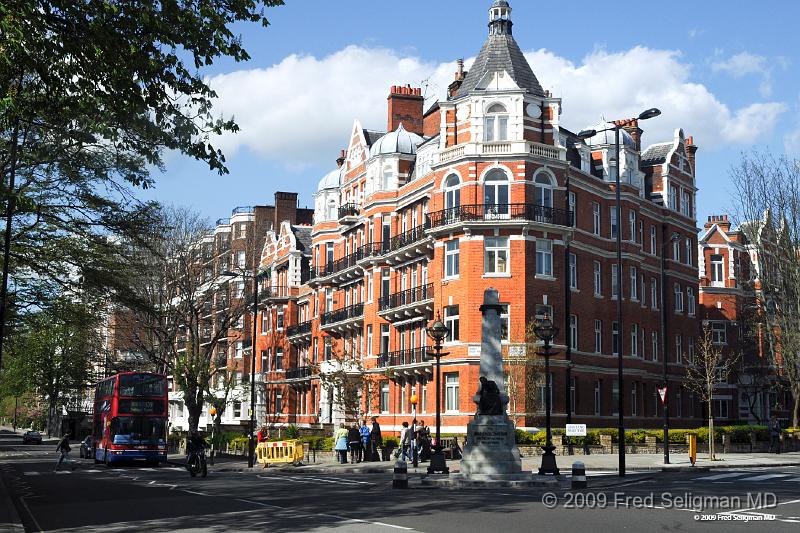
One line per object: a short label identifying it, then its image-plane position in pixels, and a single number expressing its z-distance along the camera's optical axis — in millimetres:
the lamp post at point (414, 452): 34750
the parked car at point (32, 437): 88688
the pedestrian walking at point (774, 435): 44844
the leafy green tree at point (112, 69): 13336
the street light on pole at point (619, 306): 28656
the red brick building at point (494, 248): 48562
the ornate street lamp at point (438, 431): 29031
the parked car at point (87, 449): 55406
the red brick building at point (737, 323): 69500
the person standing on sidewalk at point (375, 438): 40138
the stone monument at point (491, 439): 25688
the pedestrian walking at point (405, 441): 36719
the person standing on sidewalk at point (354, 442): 38656
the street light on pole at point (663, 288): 35719
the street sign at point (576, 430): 30152
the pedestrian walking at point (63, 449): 36531
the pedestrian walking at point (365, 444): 40281
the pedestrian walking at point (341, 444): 38406
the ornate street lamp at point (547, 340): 27391
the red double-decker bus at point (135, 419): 43000
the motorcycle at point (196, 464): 33125
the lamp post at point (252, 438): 40219
